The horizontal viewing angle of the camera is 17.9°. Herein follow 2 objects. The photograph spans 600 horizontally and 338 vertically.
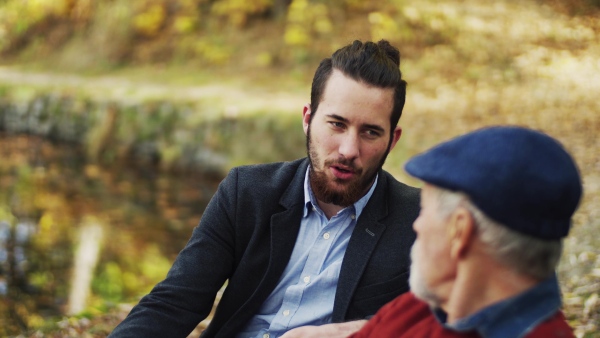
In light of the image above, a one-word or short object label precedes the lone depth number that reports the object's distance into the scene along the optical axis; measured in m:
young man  3.08
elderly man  2.61
